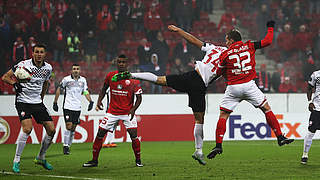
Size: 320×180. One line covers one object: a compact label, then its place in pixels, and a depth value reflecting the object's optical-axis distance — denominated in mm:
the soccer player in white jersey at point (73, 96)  28594
